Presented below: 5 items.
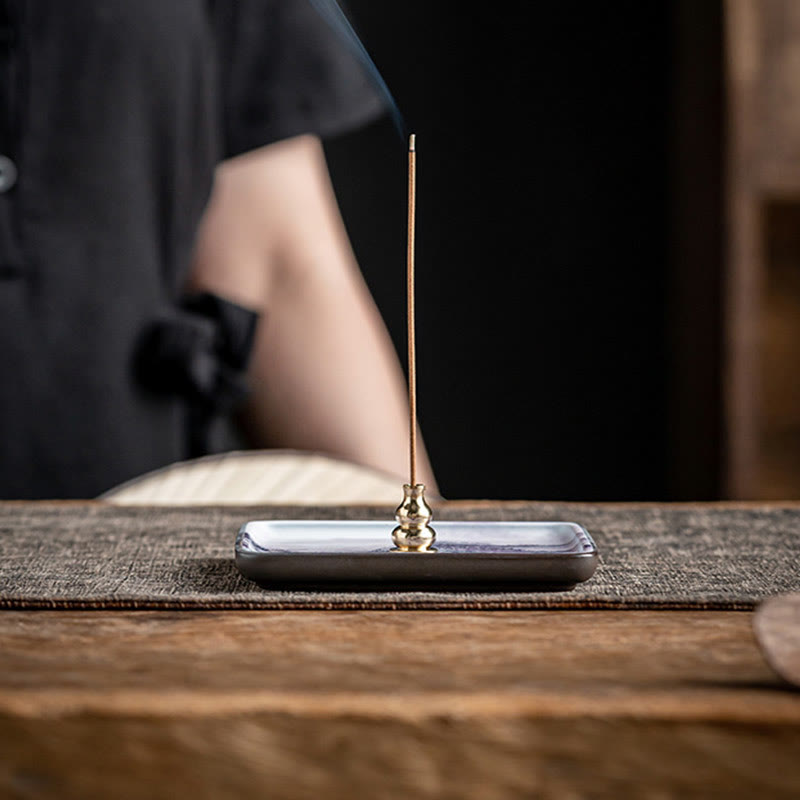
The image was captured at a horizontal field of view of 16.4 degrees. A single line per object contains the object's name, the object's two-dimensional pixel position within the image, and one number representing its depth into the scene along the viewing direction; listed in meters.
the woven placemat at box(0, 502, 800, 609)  0.87
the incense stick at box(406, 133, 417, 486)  0.90
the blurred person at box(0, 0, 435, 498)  1.42
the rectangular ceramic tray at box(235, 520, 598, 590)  0.88
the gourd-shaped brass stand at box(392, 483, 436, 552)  0.90
